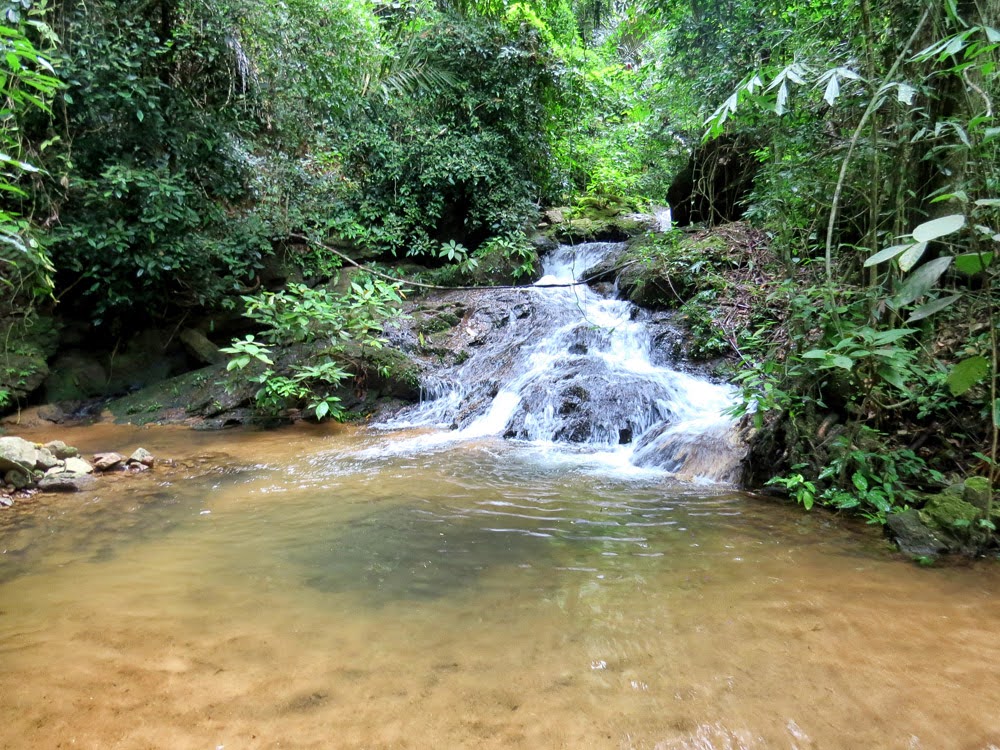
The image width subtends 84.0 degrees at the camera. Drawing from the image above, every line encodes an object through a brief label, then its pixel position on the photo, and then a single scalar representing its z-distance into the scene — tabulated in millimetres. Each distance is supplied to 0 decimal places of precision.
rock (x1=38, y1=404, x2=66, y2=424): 7680
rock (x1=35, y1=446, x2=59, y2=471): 4476
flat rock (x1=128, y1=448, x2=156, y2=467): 5017
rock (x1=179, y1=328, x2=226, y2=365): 8773
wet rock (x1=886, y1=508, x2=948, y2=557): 2752
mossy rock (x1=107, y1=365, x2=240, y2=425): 7598
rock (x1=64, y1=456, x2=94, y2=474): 4602
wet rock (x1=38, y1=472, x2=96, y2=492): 4207
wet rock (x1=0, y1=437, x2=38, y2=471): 4211
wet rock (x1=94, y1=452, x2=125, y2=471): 4809
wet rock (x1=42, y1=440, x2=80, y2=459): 4809
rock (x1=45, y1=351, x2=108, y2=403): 8258
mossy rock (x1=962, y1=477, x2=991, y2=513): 2770
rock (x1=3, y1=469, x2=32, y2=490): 4176
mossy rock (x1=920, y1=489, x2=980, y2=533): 2746
